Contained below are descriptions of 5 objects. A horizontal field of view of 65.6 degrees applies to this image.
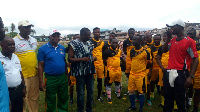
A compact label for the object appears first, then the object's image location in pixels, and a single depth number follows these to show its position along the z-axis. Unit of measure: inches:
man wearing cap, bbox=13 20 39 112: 152.4
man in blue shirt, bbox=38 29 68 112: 152.2
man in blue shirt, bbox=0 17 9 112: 61.2
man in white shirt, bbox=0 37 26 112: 124.6
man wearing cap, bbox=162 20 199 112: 133.6
